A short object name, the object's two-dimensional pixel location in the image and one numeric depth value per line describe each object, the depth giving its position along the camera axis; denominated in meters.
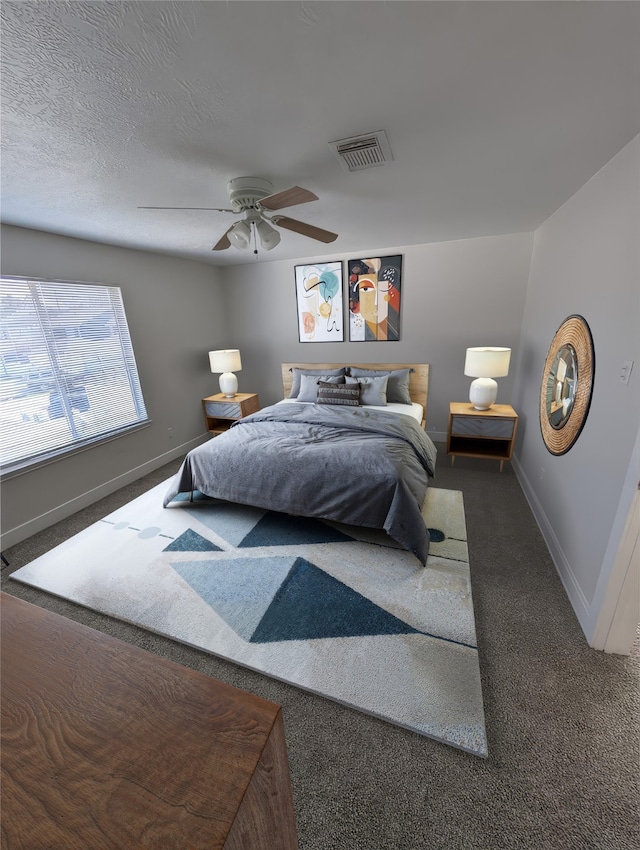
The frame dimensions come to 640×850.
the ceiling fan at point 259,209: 1.74
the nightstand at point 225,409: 4.26
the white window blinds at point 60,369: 2.47
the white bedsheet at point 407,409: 3.48
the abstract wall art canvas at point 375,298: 3.81
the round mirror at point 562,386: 2.08
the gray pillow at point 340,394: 3.60
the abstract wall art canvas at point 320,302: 4.02
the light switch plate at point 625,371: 1.48
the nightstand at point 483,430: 3.27
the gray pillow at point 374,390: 3.64
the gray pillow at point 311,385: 3.85
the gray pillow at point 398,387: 3.75
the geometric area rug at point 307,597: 1.44
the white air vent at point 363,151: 1.53
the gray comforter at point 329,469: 2.19
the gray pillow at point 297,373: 4.01
